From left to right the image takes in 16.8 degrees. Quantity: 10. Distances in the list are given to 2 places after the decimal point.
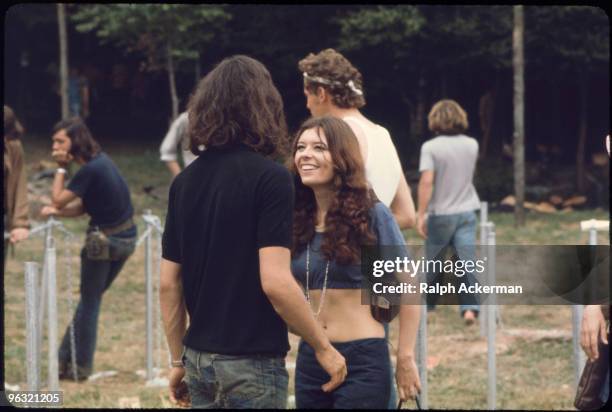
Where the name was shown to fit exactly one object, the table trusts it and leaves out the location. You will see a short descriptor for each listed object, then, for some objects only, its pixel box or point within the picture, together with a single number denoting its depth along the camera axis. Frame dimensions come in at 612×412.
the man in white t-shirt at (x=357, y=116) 7.63
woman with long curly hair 6.52
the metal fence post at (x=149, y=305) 12.07
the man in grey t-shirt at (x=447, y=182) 13.95
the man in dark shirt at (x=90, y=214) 11.81
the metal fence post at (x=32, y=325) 8.28
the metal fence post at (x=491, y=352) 9.67
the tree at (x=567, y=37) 35.35
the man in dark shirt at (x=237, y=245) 5.52
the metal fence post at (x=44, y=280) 10.10
